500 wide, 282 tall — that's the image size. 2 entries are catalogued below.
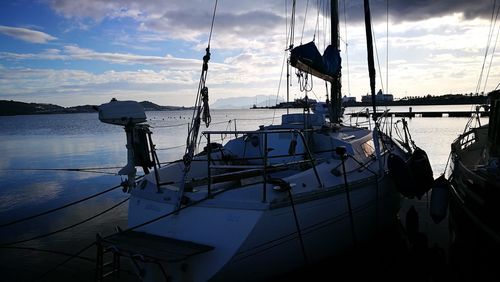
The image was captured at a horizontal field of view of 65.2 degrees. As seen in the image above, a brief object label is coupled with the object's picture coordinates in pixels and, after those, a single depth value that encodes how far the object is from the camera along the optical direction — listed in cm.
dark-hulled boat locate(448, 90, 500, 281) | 674
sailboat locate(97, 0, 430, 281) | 617
